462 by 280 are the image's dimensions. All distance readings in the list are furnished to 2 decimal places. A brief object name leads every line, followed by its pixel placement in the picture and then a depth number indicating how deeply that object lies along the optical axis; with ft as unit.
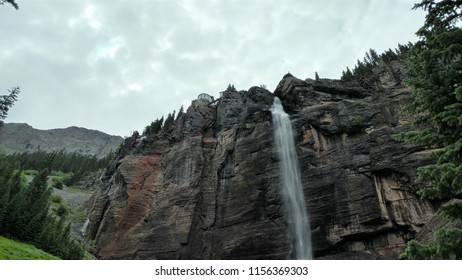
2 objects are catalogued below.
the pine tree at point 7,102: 88.99
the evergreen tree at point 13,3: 46.70
